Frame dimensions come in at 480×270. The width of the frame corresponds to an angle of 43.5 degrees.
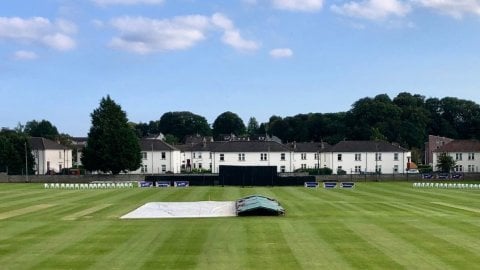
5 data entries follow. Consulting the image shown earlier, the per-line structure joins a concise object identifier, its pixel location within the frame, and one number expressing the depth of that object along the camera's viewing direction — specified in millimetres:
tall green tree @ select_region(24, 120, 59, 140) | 180250
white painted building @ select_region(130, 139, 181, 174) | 111625
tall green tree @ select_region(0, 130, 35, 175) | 101188
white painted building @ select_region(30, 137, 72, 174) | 113312
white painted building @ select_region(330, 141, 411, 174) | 104500
